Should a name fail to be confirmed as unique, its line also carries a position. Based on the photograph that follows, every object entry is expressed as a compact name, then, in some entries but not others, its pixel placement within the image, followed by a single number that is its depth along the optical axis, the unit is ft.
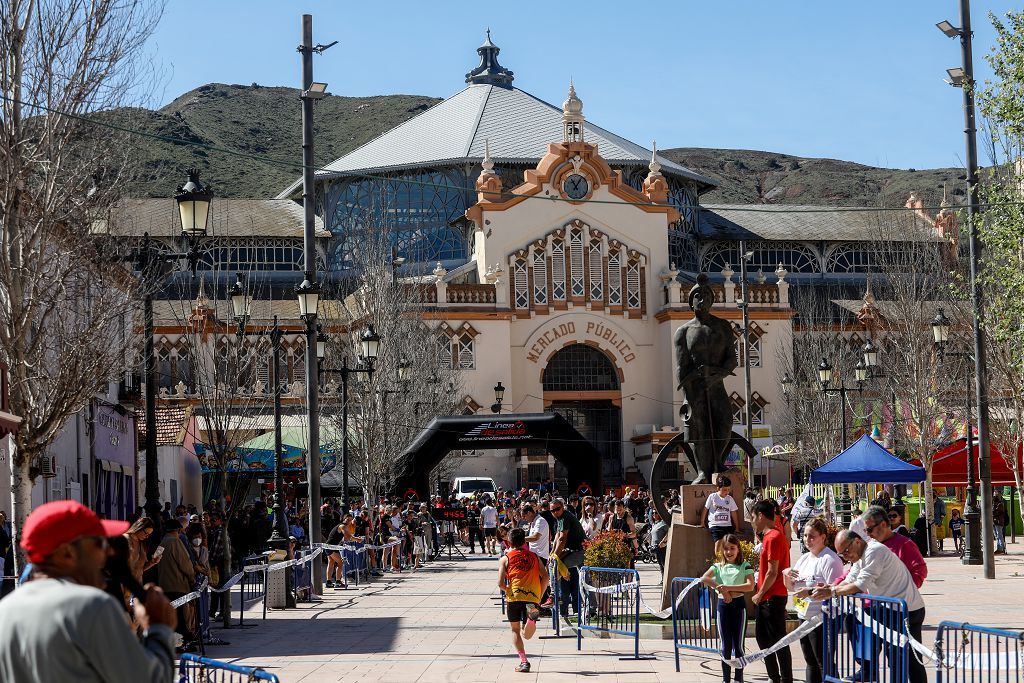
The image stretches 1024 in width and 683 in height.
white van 191.83
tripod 145.48
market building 231.09
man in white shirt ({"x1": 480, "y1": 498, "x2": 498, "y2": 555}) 144.25
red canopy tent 138.56
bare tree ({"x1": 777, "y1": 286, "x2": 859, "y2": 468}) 205.57
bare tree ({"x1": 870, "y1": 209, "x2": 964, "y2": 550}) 157.48
